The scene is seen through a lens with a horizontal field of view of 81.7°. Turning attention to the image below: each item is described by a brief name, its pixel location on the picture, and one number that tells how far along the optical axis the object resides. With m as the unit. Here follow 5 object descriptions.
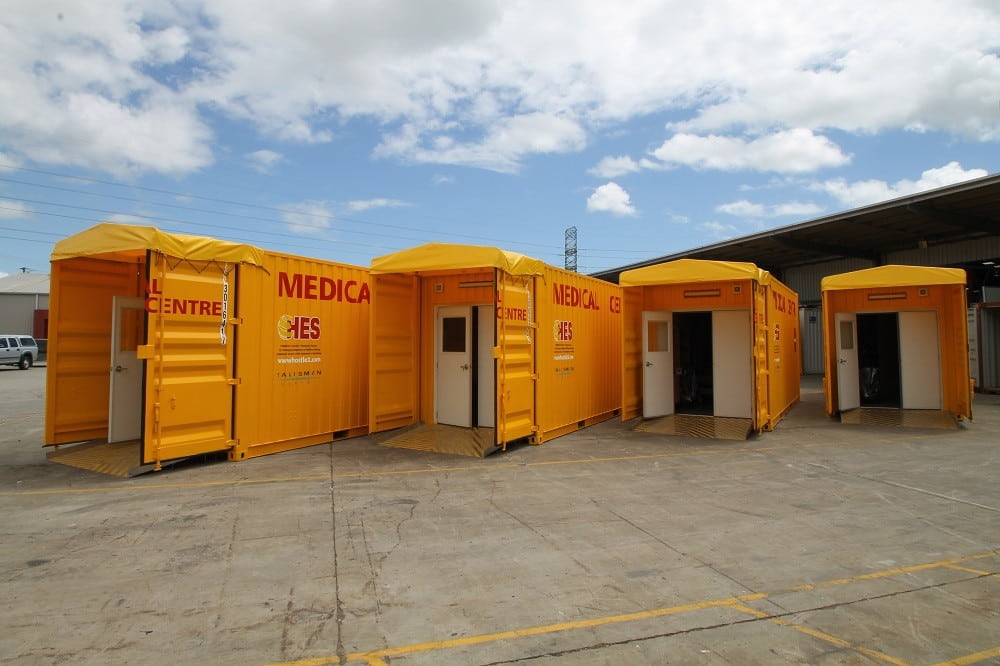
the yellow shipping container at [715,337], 10.10
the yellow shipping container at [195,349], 7.17
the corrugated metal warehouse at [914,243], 15.02
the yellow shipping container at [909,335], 11.50
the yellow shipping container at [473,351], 8.79
